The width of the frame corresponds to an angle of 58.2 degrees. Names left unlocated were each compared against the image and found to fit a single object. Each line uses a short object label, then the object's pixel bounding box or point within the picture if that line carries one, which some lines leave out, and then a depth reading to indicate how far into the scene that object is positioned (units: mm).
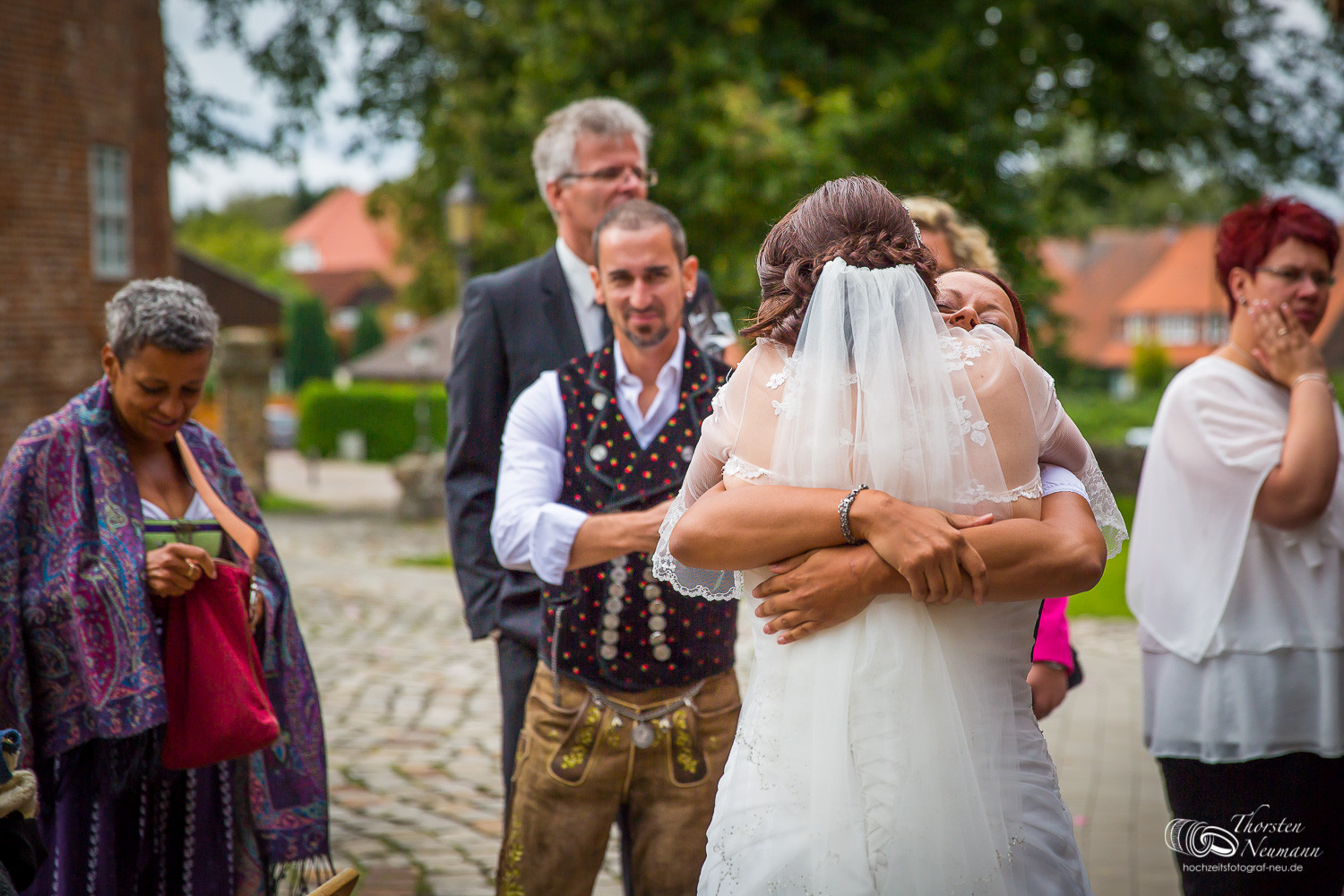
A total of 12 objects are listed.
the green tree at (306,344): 54344
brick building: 11797
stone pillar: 19734
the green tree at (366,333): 57688
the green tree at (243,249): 58594
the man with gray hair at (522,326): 3430
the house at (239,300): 22719
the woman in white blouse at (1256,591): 3080
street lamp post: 14281
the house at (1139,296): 52531
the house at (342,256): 76062
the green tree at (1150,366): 44281
